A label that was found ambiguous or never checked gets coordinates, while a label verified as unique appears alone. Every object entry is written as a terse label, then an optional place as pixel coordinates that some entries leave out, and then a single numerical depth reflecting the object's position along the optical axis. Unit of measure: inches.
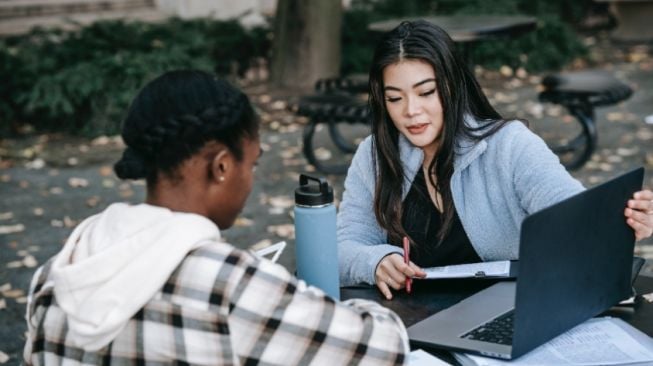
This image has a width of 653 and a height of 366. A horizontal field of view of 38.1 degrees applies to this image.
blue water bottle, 79.7
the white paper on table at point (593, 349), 73.3
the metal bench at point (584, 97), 260.7
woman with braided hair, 62.2
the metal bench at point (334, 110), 258.1
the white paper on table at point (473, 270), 89.3
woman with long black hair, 101.5
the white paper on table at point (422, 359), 74.7
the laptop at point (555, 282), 67.7
